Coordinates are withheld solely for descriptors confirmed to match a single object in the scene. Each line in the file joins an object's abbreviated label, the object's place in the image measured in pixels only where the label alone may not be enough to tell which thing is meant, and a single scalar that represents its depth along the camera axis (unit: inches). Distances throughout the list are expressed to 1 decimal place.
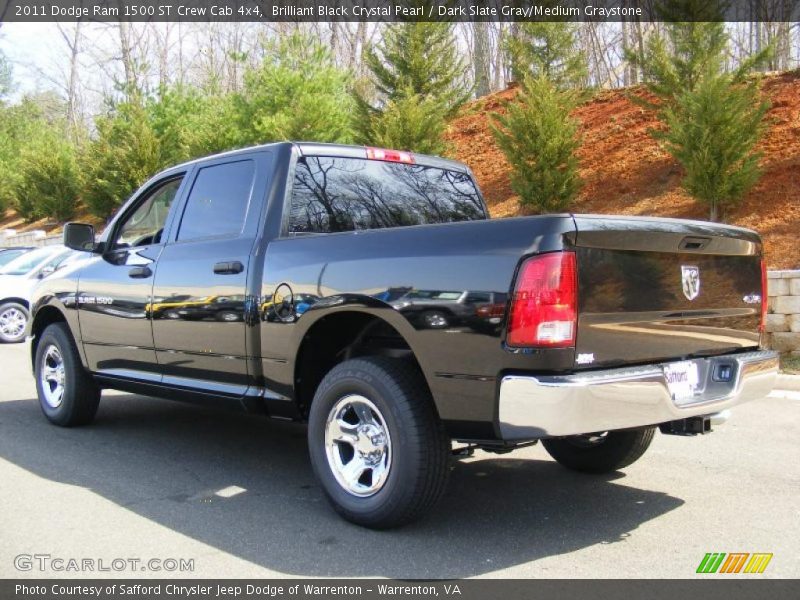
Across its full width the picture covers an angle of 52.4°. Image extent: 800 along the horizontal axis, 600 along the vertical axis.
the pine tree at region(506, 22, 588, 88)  692.1
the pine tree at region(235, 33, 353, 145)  751.7
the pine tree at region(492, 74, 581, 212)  592.4
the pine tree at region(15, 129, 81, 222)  1290.6
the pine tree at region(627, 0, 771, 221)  500.7
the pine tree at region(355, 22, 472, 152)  739.4
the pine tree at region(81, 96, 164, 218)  1043.9
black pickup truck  134.3
